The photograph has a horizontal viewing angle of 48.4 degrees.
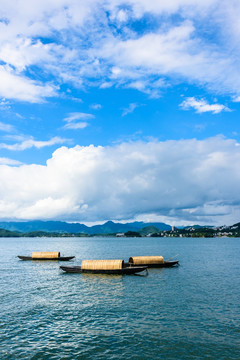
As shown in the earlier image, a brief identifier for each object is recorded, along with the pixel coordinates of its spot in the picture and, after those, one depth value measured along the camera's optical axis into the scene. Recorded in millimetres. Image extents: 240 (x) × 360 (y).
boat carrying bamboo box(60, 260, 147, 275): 59250
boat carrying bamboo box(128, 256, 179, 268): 68625
